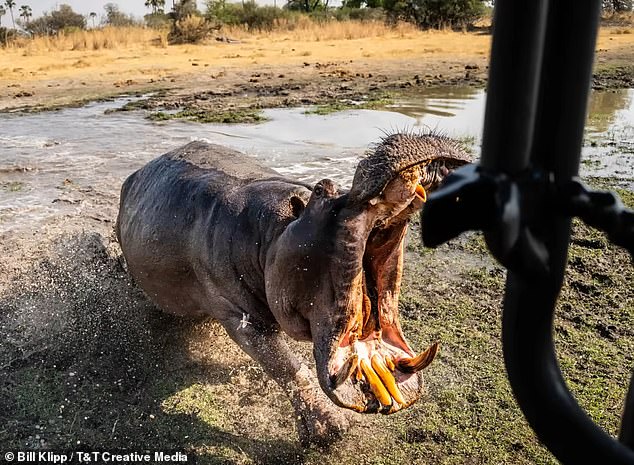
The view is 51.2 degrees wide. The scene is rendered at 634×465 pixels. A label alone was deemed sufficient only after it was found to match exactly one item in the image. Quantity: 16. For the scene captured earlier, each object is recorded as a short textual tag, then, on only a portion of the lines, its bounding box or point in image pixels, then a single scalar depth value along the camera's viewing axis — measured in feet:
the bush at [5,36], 101.12
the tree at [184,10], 102.27
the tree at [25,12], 257.55
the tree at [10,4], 271.76
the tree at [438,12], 115.44
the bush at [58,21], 164.36
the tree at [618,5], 114.52
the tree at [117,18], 192.24
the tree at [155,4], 210.18
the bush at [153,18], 173.34
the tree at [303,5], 182.14
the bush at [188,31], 95.81
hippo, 7.87
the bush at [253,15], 127.75
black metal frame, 2.00
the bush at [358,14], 144.97
